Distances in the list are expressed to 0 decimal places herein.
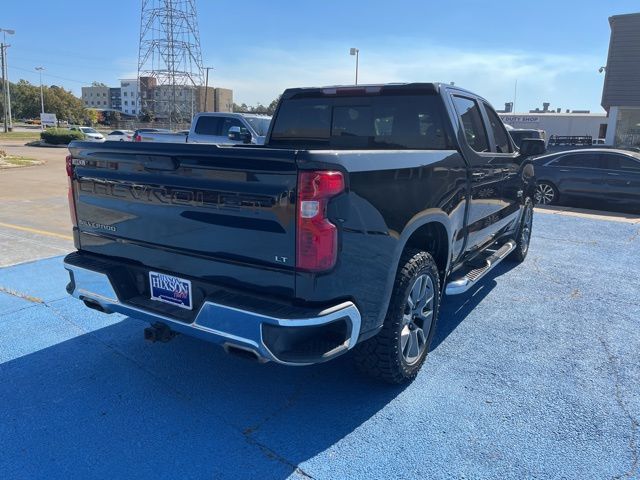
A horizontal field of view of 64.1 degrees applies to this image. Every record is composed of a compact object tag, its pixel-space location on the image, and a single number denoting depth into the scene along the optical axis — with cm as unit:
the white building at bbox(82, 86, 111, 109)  18250
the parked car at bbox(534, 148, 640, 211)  1157
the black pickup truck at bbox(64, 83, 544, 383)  250
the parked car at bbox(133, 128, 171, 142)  1864
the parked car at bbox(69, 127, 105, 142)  3924
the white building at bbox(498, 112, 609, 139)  4419
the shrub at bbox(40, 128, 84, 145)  3825
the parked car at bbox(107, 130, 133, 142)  3882
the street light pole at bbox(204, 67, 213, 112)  6879
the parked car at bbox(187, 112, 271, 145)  1323
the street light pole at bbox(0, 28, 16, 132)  5010
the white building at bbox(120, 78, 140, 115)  16611
